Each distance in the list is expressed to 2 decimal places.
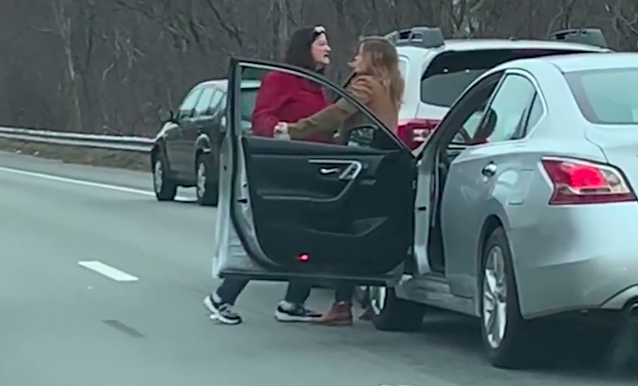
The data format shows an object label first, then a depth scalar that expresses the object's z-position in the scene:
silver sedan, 7.51
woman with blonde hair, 10.02
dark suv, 20.67
